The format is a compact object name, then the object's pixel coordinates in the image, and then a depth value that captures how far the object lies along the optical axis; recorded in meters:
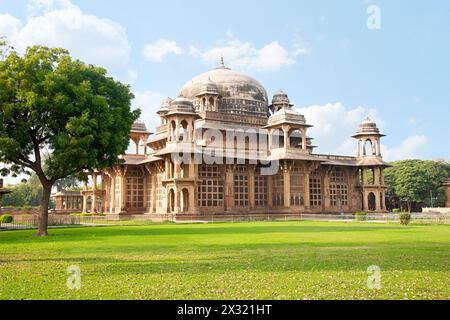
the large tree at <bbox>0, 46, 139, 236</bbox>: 22.59
